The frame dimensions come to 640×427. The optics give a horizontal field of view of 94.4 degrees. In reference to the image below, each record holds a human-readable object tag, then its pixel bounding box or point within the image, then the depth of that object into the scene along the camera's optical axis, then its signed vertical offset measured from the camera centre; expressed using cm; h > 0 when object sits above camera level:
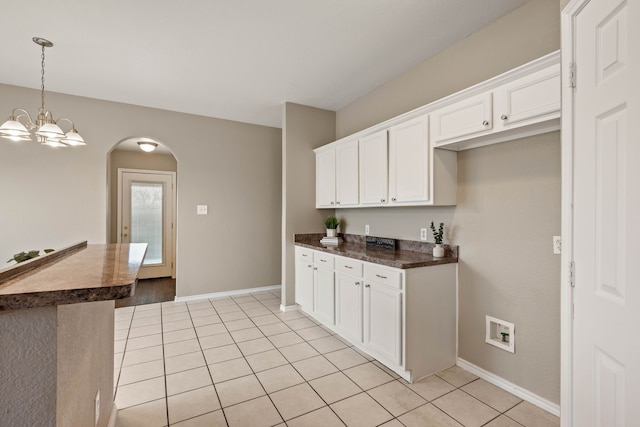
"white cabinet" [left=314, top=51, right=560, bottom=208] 182 +61
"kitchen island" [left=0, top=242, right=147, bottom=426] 77 -35
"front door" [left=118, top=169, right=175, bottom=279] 555 -5
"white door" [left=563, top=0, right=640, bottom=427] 89 +0
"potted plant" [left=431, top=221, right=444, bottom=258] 255 -26
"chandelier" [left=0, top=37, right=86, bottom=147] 228 +64
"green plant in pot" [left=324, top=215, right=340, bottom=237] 395 -18
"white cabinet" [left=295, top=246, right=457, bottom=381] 230 -85
